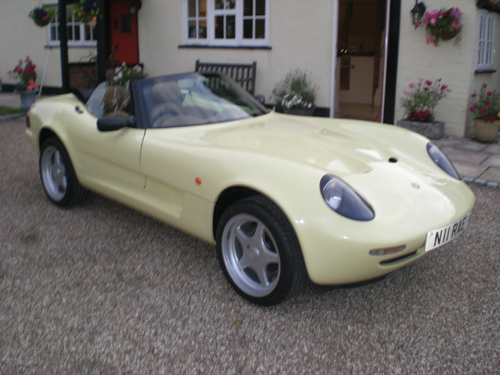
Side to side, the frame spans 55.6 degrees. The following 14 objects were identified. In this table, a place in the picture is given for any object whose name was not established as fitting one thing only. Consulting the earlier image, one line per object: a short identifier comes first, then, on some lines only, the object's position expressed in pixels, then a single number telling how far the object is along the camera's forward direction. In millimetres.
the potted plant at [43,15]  10625
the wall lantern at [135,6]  10695
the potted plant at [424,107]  7317
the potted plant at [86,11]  9867
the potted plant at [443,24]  7051
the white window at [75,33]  12109
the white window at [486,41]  7641
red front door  11453
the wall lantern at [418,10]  7320
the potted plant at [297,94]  8500
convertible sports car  2359
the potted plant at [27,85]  10327
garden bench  9352
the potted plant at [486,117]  7102
